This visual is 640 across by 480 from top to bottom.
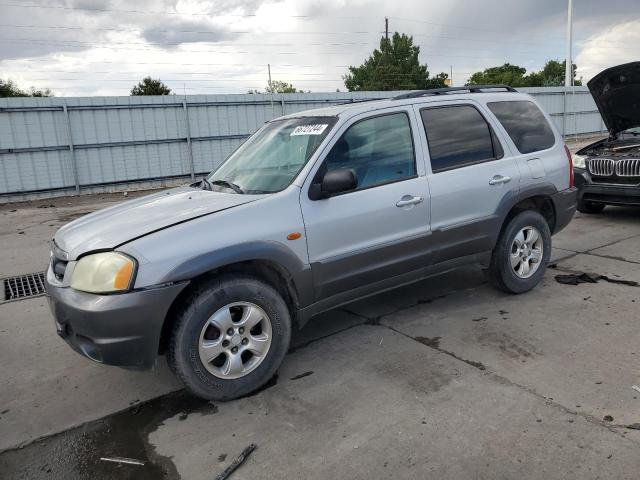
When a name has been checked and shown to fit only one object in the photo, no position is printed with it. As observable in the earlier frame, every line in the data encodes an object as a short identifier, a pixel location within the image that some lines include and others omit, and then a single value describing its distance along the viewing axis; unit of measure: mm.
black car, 7086
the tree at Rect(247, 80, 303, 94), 69344
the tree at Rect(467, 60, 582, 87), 69125
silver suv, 2963
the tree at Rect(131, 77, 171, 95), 51594
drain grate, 5664
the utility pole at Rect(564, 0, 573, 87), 26420
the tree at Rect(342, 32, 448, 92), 55812
